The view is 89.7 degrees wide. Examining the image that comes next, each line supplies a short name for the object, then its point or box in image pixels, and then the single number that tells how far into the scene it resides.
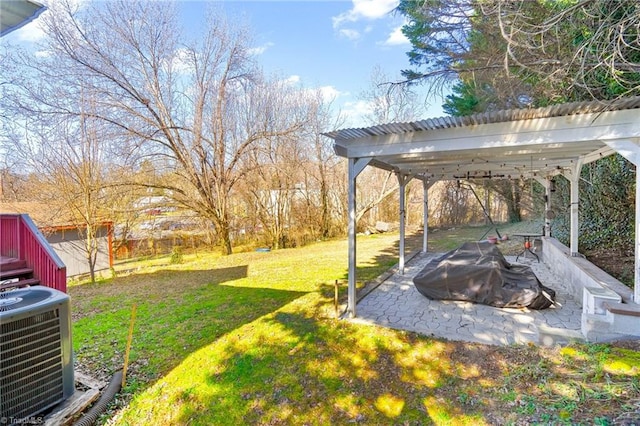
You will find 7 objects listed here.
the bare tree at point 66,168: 7.55
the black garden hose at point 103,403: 2.43
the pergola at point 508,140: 3.29
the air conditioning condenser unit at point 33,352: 2.11
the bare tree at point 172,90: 8.34
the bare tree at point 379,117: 13.77
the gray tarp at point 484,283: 4.43
